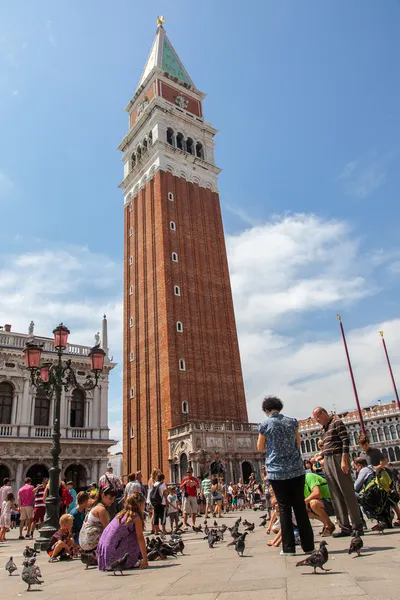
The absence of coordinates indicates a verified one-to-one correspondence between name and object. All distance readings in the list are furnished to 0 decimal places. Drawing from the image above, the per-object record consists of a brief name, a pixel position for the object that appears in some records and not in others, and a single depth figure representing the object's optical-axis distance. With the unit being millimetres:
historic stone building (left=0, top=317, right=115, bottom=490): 26156
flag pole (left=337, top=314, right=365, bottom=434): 31009
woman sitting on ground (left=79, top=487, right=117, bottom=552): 6648
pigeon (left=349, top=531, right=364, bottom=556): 4906
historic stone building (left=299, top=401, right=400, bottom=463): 64875
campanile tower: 33844
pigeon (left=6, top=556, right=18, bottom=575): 6164
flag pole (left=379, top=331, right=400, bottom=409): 35997
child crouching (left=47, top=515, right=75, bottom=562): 7852
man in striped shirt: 6336
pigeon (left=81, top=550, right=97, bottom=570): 6292
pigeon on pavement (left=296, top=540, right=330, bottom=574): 4129
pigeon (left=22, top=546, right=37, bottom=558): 6461
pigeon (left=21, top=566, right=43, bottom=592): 4914
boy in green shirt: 6786
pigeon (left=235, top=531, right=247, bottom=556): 5935
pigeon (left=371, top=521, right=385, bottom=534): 6966
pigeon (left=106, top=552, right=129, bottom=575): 5391
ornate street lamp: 10289
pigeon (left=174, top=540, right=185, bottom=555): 6755
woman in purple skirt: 5609
